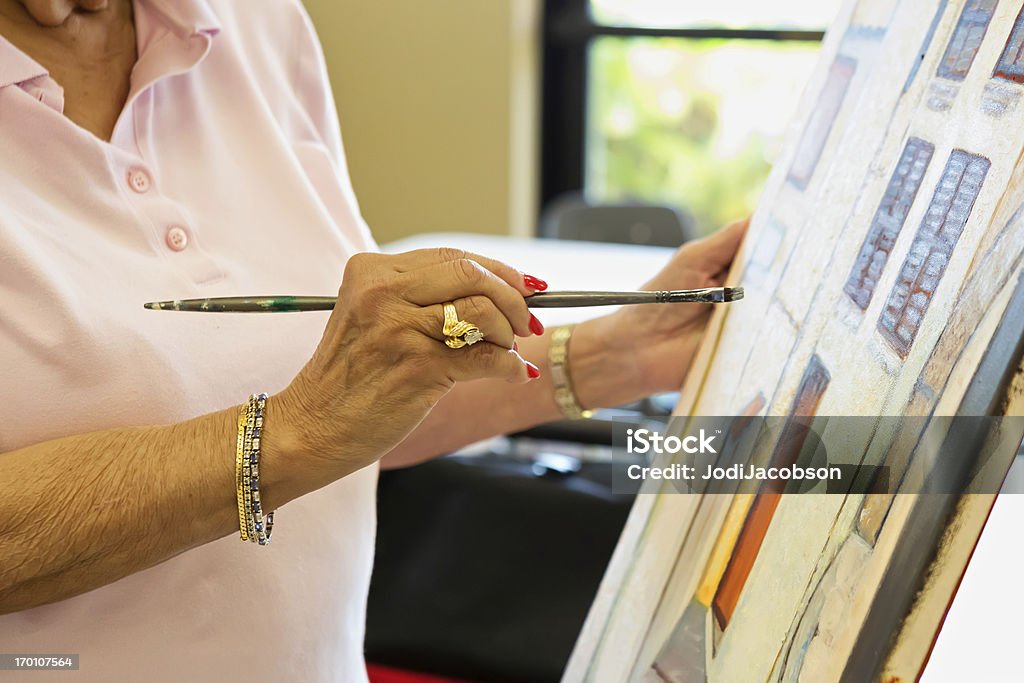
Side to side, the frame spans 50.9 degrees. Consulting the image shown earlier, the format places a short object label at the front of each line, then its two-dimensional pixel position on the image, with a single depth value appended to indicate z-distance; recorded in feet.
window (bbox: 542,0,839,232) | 11.96
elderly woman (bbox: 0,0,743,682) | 2.42
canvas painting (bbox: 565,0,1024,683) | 1.70
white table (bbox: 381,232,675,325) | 7.79
